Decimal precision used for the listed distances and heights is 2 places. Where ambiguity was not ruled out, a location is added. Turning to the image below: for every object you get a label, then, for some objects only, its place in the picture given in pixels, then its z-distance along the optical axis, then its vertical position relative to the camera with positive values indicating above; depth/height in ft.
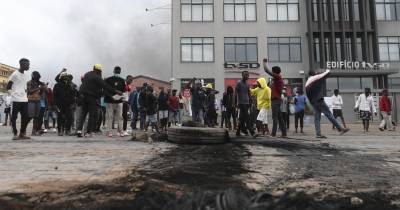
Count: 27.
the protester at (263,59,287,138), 33.58 +2.76
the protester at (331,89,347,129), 49.34 +2.95
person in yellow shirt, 36.27 +2.57
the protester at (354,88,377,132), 48.93 +2.77
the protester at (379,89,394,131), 49.01 +2.38
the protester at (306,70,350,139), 33.63 +2.57
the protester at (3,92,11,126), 60.74 +3.45
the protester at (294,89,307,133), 43.83 +2.74
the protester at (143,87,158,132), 42.42 +2.47
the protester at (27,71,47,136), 33.75 +2.98
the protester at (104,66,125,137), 34.17 +2.49
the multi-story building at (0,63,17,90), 257.96 +38.47
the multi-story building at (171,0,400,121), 127.24 +27.88
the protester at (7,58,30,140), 28.78 +2.92
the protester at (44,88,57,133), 44.29 +2.67
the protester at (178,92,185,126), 65.25 +3.91
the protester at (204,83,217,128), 49.63 +2.94
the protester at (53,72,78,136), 36.73 +2.81
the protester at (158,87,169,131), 48.39 +2.72
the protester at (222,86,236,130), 46.19 +2.92
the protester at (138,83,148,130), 42.93 +3.25
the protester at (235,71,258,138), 34.06 +2.41
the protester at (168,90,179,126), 54.09 +3.23
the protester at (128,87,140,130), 44.50 +3.15
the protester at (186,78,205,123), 45.32 +3.43
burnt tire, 26.05 -0.23
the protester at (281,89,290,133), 44.96 +2.54
